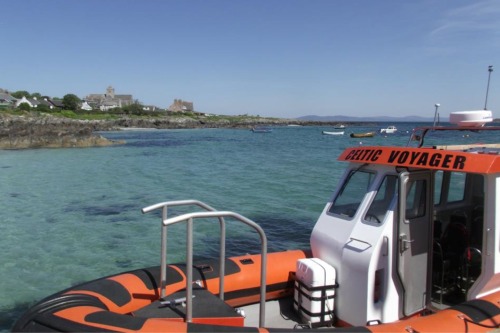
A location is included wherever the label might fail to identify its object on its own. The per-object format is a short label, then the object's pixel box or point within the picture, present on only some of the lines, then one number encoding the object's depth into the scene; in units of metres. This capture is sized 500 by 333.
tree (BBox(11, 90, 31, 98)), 130.88
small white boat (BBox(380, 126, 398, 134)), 81.56
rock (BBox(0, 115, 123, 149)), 41.41
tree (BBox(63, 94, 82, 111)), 111.88
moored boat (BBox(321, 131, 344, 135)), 83.19
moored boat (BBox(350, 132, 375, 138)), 65.99
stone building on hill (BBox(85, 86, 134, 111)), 156.27
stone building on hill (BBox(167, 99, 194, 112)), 192.05
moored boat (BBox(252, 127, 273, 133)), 93.88
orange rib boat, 3.72
